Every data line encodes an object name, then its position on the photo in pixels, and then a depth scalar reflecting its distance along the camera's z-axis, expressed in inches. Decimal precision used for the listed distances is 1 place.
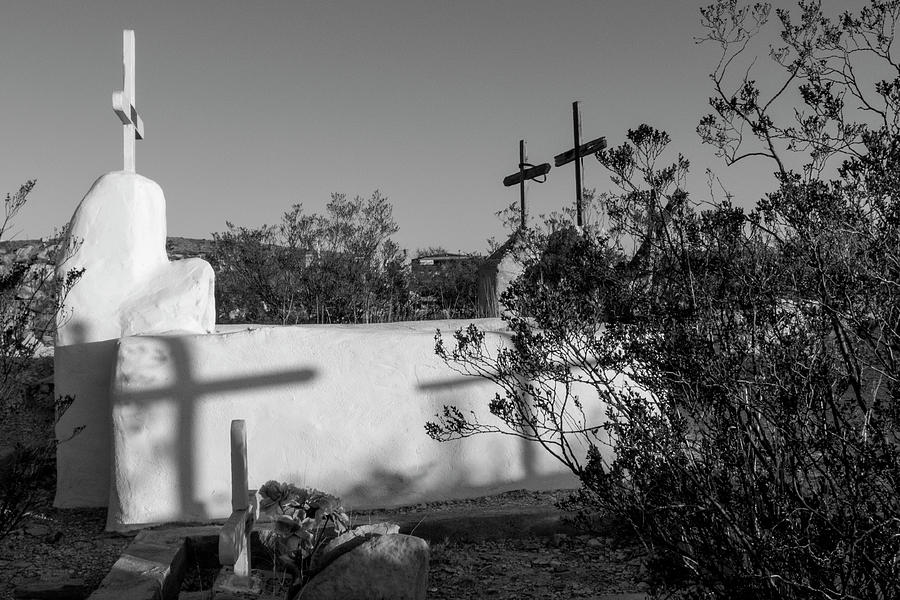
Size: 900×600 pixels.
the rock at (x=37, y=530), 197.5
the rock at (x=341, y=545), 142.0
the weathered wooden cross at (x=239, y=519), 144.1
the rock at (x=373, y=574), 136.9
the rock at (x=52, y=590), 147.0
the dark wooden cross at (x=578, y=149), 420.2
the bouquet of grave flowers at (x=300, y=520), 149.9
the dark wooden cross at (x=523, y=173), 456.4
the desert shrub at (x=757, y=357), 90.8
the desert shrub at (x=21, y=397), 148.9
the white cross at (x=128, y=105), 236.4
